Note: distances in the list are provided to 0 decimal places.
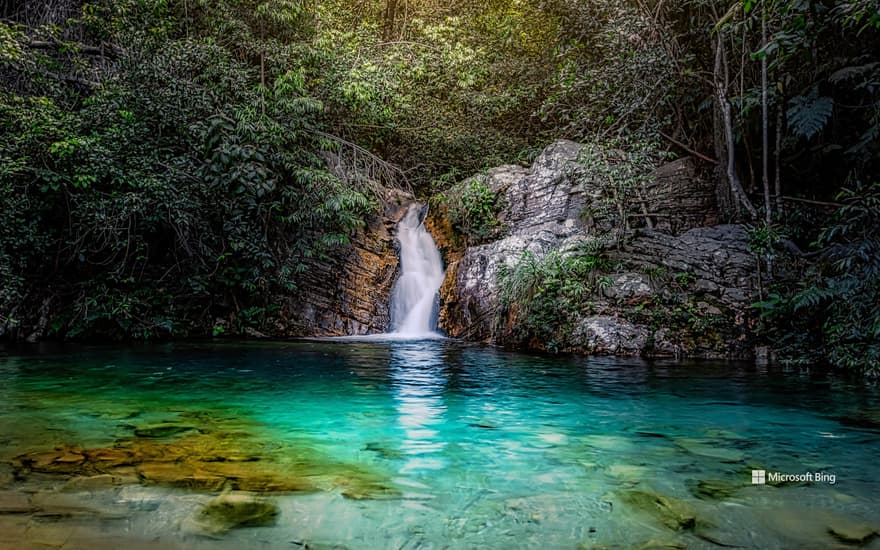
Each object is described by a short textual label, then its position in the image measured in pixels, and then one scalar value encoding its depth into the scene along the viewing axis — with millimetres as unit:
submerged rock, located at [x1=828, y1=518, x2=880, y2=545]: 2074
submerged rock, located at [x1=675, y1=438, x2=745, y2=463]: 3084
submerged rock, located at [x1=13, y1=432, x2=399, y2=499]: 2539
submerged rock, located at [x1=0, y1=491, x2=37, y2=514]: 2182
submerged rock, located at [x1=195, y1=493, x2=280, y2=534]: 2119
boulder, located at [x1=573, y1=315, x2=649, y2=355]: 7777
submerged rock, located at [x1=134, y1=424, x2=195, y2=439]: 3428
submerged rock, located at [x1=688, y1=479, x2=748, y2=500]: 2494
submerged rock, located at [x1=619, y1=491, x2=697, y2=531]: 2215
